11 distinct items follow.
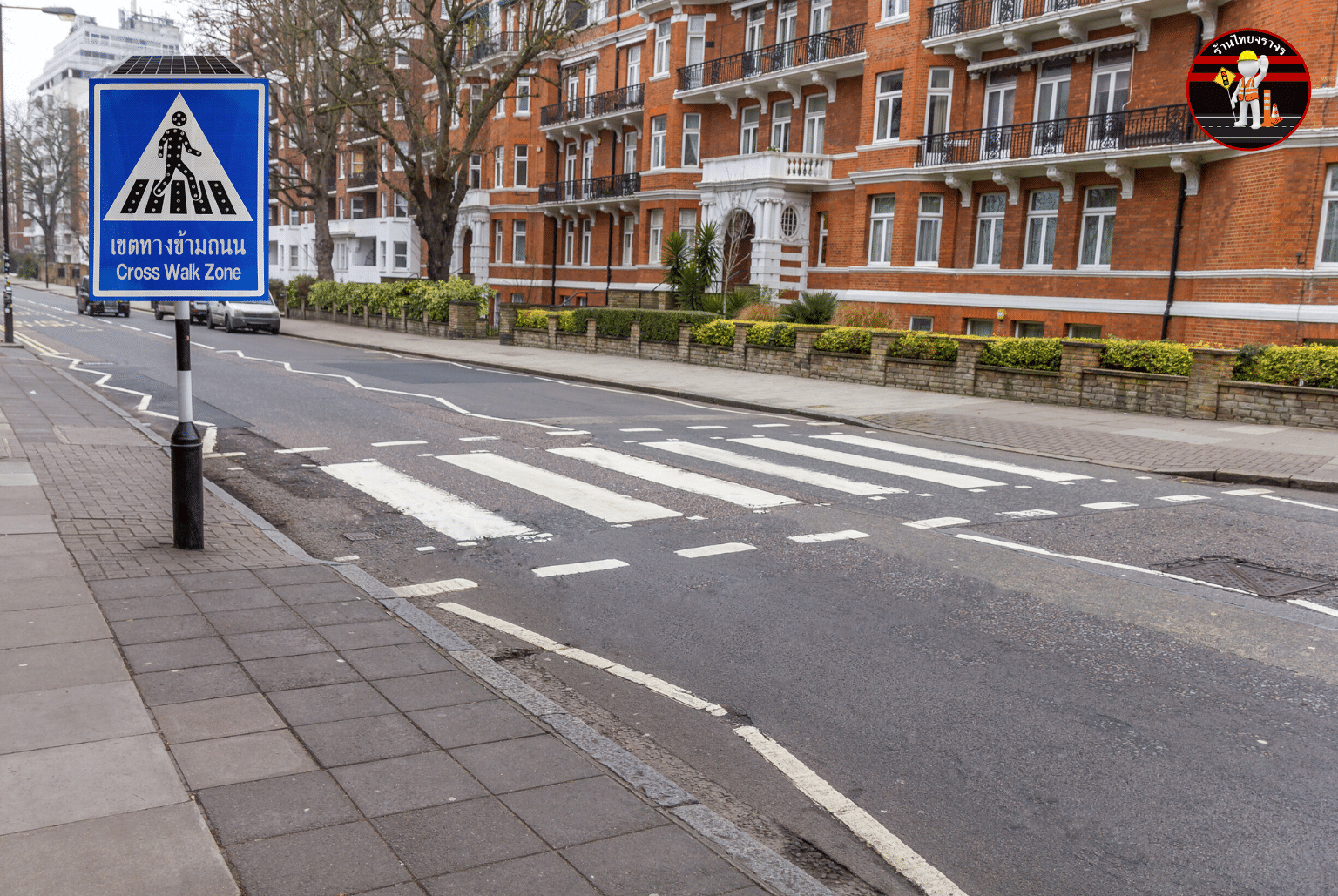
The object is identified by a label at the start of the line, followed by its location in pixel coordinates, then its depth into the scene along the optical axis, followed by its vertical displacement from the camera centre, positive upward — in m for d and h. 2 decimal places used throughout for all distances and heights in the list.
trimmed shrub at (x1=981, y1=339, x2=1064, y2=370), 19.11 -0.61
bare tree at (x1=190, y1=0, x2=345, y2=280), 37.31 +8.81
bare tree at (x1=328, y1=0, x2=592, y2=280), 32.91 +6.70
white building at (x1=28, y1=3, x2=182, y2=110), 135.62 +30.51
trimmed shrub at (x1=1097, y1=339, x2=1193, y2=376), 17.50 -0.51
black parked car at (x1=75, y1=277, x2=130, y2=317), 46.00 -1.35
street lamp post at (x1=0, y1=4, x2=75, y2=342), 26.22 -0.41
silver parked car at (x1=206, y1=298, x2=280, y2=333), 37.09 -1.16
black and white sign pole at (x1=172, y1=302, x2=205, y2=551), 6.72 -1.22
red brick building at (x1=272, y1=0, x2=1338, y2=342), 22.02 +4.19
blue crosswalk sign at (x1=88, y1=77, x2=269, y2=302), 6.36 +0.58
